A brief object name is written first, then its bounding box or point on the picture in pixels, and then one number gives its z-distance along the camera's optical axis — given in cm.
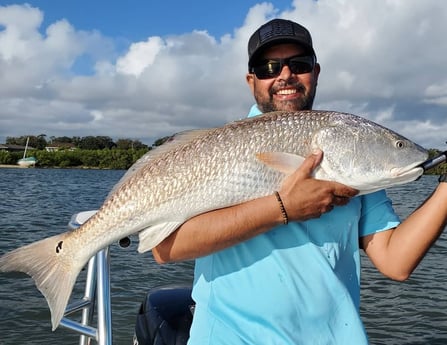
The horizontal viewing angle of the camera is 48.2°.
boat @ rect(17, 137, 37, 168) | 12025
